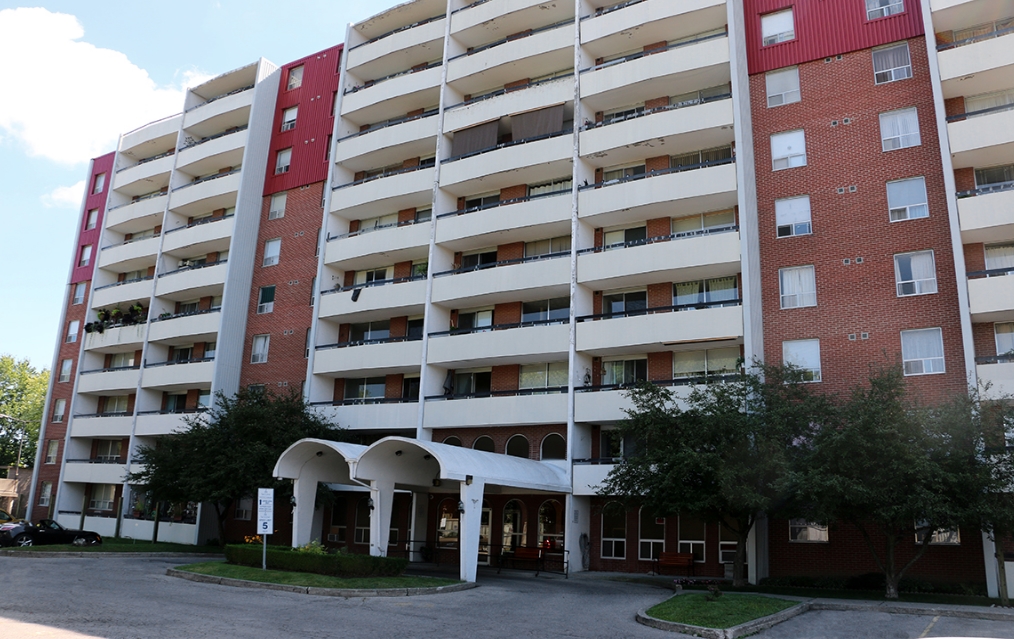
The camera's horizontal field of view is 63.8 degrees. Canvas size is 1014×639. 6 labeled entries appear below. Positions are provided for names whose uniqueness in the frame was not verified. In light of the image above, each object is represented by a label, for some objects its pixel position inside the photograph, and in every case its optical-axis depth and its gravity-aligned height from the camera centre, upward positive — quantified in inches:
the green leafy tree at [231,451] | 1411.2 +96.9
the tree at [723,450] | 974.4 +90.2
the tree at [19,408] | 3253.0 +351.4
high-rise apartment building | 1160.2 +460.0
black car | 1386.6 -61.5
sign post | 969.5 -6.1
